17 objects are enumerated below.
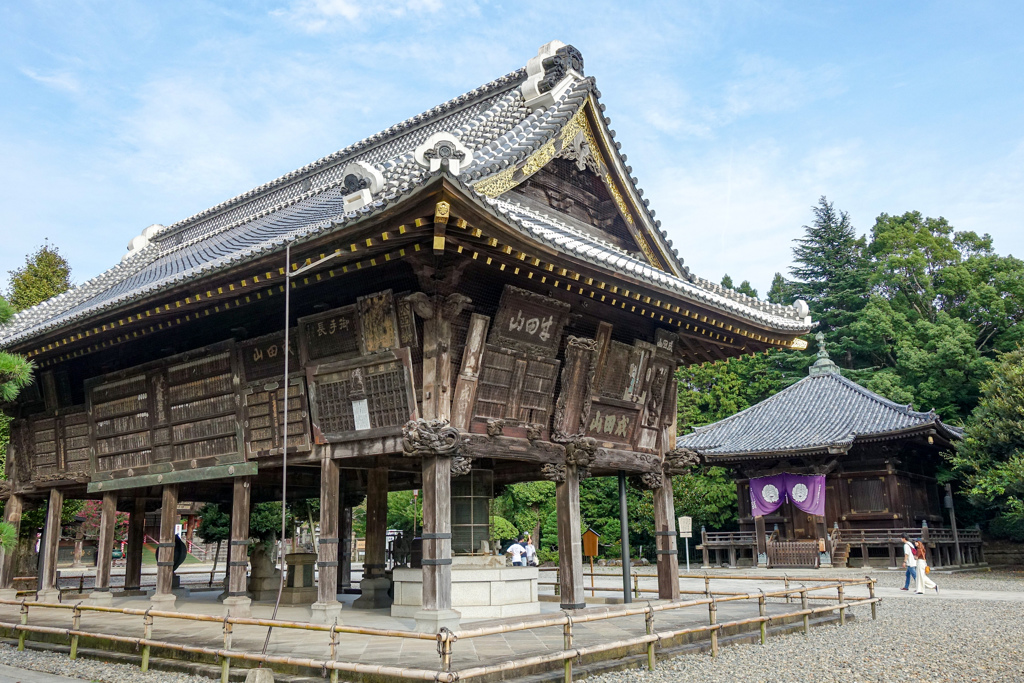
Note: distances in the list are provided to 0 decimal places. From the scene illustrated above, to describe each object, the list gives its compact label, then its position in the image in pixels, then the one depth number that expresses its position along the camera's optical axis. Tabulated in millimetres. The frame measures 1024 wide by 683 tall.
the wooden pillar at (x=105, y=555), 15500
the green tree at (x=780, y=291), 55309
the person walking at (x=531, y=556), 28328
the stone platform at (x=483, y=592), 12445
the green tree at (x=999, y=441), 27186
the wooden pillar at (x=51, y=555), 16719
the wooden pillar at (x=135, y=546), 19094
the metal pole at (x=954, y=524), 32797
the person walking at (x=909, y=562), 22859
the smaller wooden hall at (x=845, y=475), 30703
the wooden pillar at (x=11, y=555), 18422
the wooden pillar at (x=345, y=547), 20016
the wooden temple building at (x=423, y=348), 10617
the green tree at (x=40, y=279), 34188
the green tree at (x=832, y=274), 50656
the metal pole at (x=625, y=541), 14656
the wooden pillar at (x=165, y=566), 14258
